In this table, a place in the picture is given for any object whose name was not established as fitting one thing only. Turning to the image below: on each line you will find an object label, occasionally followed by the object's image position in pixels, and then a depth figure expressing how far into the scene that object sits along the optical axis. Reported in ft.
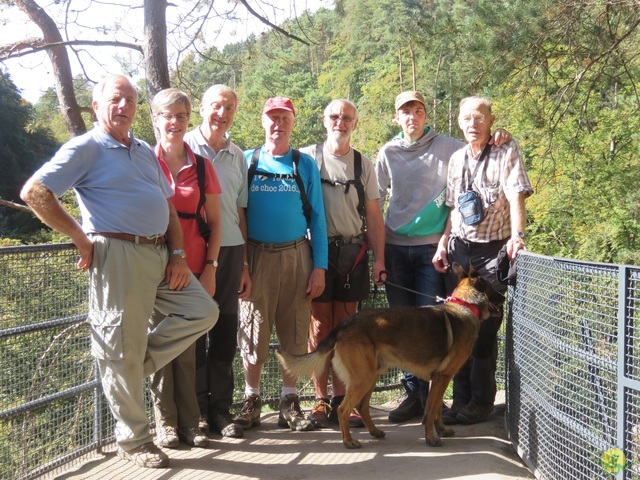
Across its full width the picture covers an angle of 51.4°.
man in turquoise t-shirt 16.67
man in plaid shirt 16.35
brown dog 15.64
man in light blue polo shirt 12.59
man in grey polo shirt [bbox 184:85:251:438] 15.93
